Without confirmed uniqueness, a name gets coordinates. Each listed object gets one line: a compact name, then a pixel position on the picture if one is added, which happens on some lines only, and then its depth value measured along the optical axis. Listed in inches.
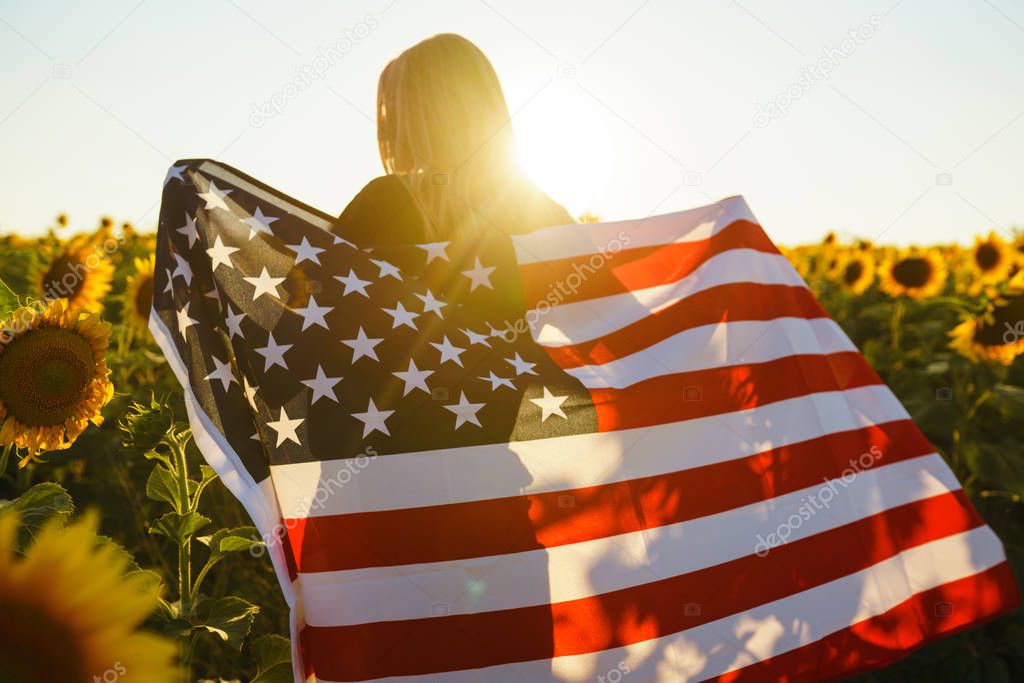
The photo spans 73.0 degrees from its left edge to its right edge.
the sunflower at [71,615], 17.1
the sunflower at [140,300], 177.6
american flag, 88.0
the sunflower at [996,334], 181.2
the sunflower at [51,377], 64.9
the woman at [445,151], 120.8
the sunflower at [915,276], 252.8
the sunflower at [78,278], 166.7
